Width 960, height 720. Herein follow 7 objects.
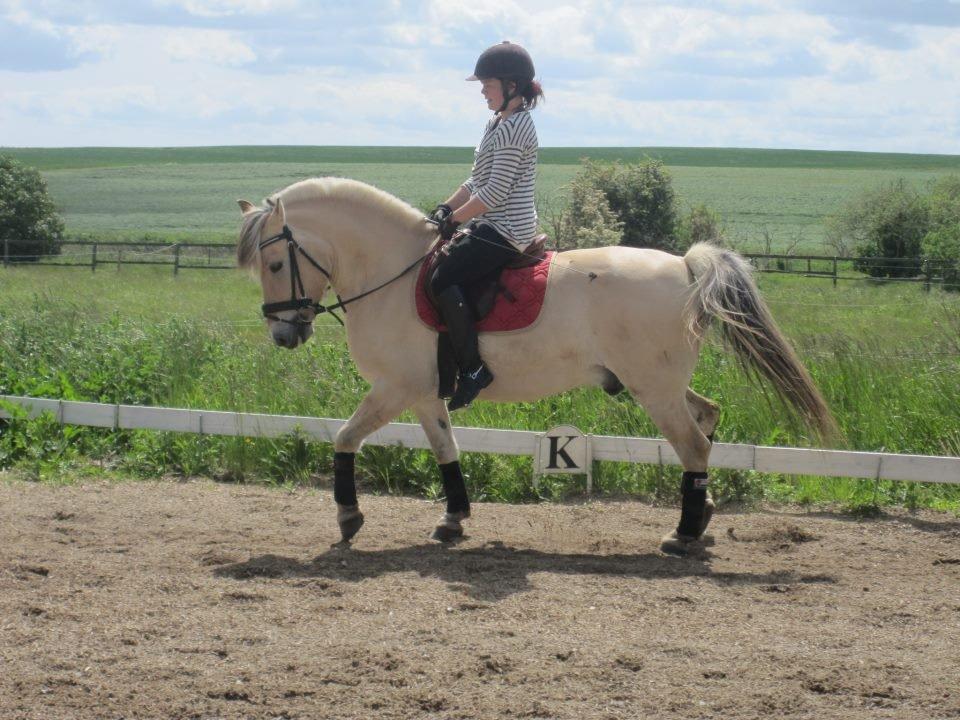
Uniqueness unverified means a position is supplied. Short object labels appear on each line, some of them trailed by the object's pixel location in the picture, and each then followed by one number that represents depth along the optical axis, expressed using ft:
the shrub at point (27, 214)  148.36
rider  21.11
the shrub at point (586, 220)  113.91
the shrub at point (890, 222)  151.74
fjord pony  21.16
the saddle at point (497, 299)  21.42
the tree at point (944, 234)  113.80
